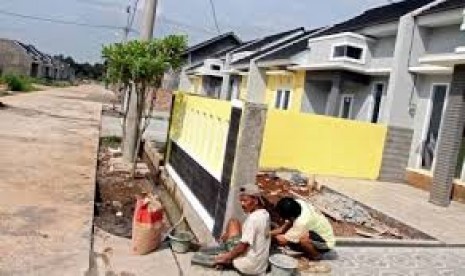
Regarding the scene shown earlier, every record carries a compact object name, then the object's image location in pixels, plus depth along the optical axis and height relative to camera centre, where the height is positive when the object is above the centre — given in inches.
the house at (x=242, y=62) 1119.6 +52.8
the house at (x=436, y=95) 443.5 +13.5
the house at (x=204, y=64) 1534.2 +52.7
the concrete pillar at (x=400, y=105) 570.9 +1.0
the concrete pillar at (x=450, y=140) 439.5 -21.8
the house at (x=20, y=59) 2881.4 +11.6
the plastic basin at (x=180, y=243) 263.9 -74.6
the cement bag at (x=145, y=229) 260.5 -68.9
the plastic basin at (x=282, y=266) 216.5 -65.4
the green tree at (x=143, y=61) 476.1 +12.1
